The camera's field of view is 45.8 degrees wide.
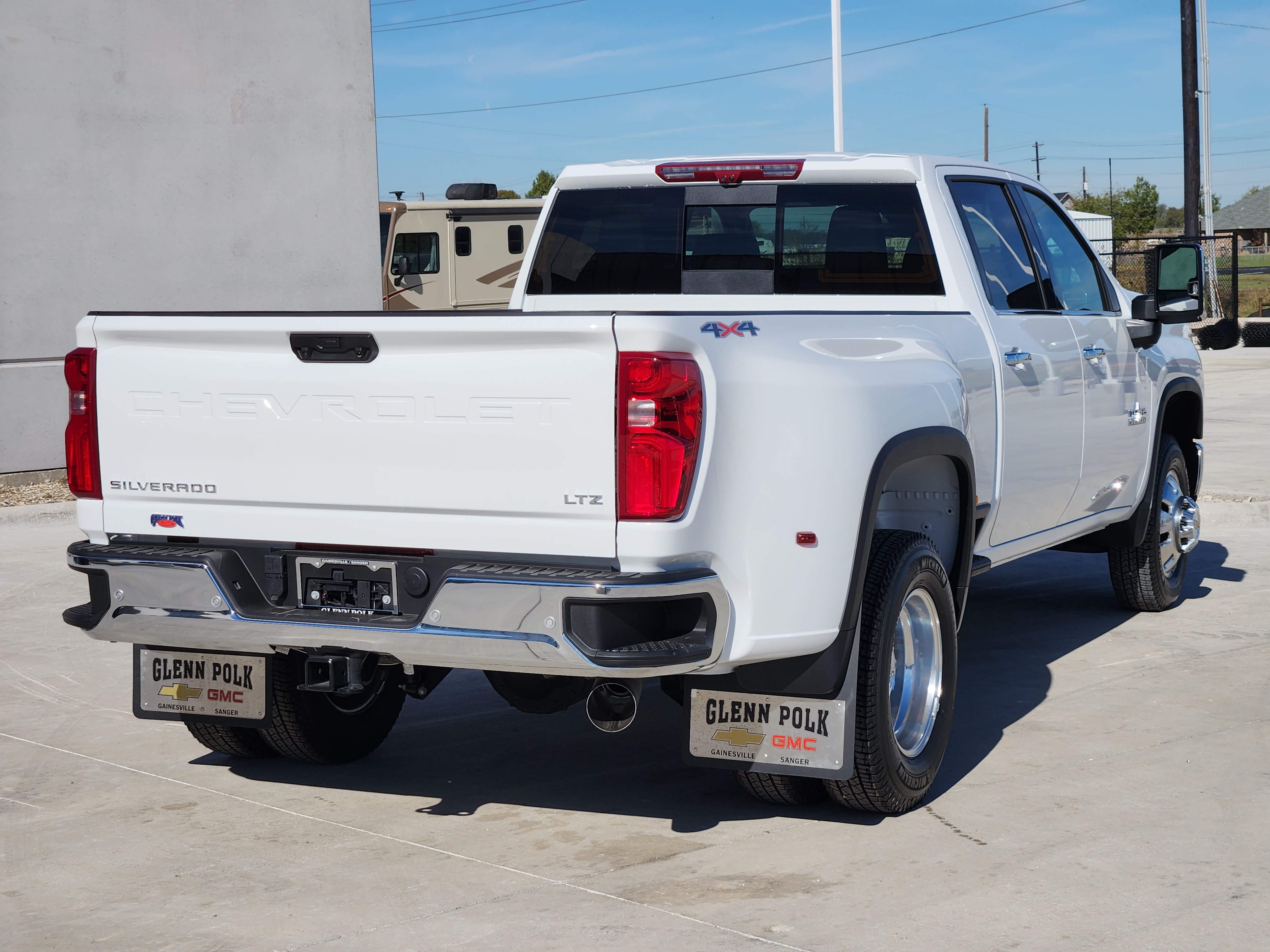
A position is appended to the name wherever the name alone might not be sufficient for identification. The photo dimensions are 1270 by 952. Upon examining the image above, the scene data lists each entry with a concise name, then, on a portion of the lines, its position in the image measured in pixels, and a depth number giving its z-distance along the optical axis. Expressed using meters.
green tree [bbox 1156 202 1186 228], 156.50
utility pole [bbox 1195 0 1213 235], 36.47
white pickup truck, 3.93
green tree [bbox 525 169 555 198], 86.47
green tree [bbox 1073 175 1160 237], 111.56
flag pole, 21.00
